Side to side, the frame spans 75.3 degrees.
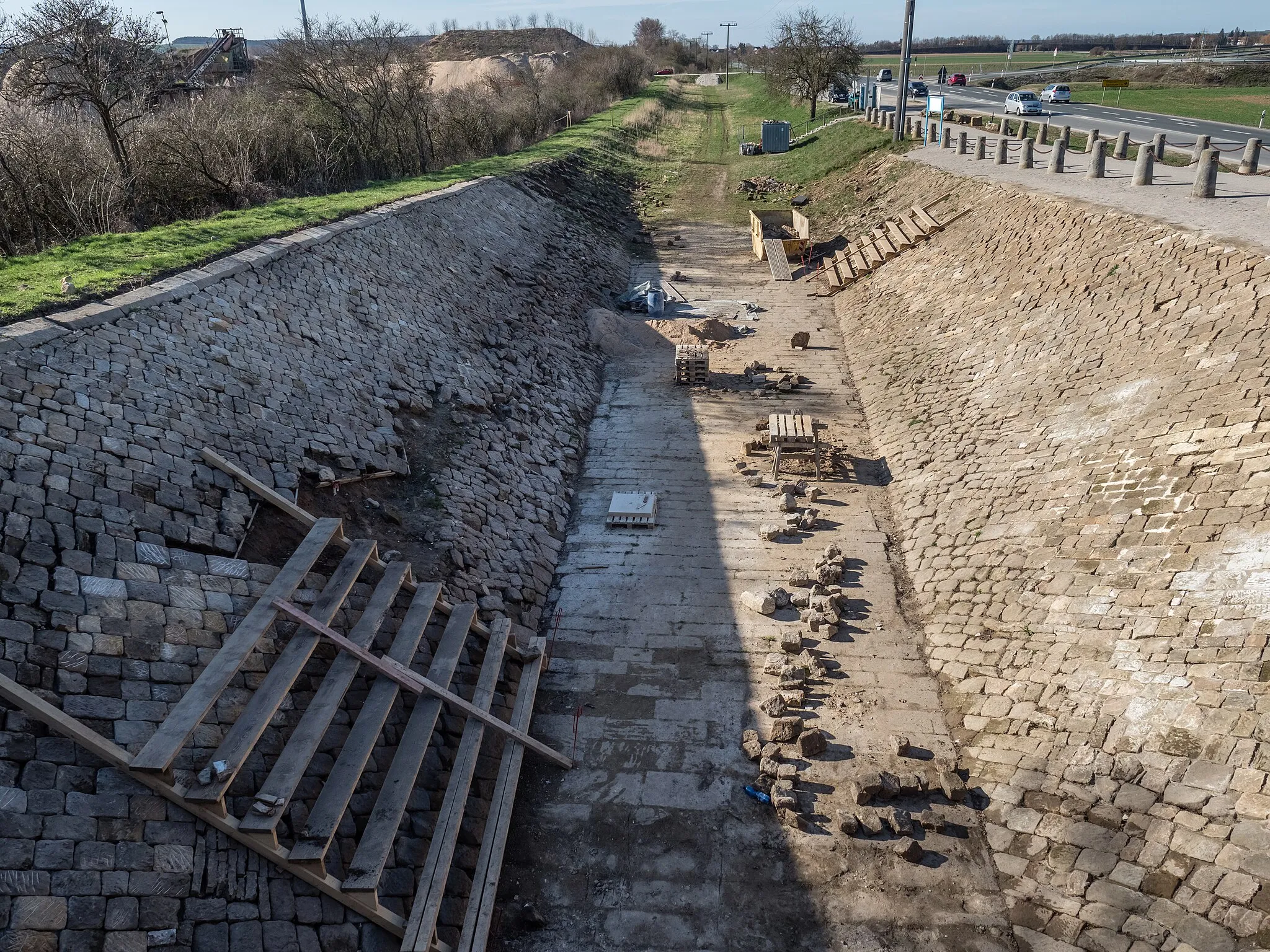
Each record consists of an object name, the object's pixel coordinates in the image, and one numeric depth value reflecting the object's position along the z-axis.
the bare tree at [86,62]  15.02
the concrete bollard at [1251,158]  16.39
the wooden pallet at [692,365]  15.60
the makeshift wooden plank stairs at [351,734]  5.13
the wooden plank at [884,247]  20.31
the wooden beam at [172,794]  4.91
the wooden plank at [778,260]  22.50
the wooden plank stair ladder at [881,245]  20.05
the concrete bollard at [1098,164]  17.81
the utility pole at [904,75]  26.86
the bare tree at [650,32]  130.00
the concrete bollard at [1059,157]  19.15
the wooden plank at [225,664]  5.09
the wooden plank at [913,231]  19.86
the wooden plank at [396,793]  5.38
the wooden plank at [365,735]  5.35
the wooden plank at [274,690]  5.19
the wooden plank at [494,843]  5.75
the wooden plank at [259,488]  7.82
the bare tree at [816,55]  42.53
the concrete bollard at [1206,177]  14.20
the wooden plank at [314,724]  5.23
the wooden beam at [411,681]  6.60
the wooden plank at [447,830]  5.40
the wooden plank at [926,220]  19.64
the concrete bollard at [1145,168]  16.03
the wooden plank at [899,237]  20.11
